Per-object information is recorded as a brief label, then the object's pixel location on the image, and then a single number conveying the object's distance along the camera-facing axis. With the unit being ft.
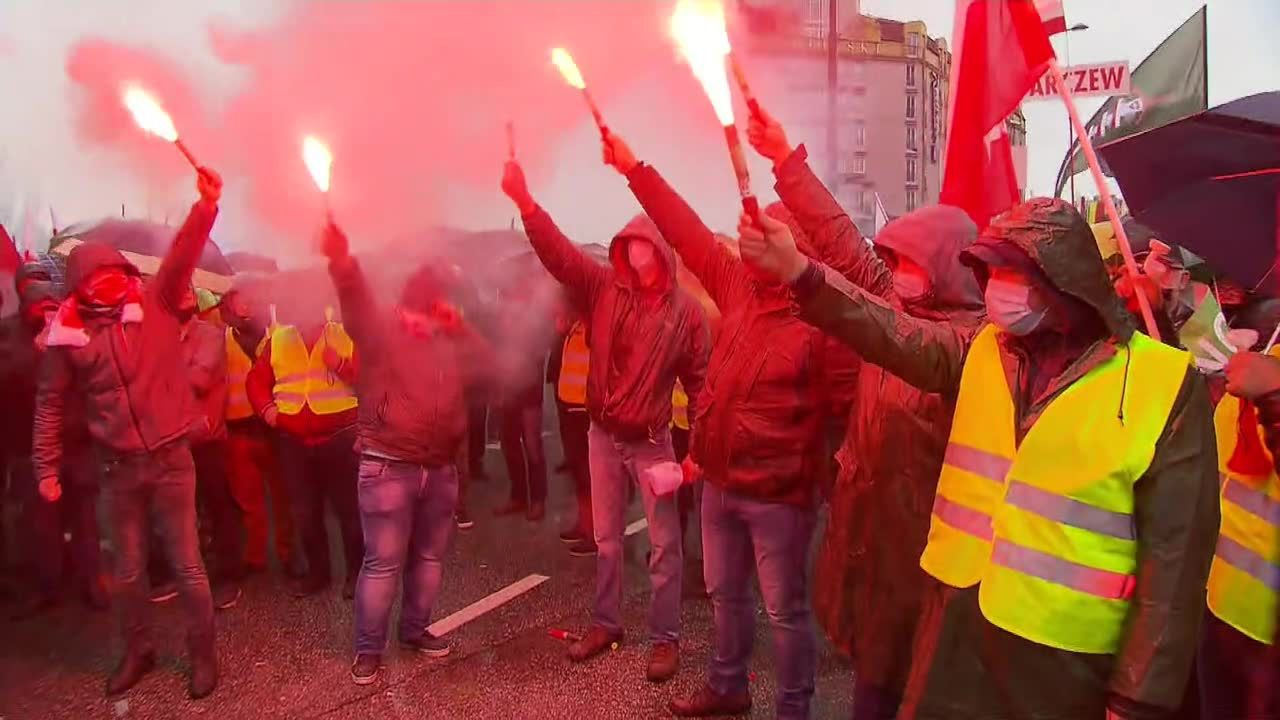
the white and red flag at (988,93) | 9.42
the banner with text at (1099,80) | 17.71
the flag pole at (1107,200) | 6.81
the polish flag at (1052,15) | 9.93
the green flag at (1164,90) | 16.19
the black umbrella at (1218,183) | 7.91
